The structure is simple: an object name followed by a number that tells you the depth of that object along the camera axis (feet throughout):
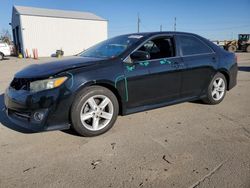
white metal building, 75.99
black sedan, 8.35
